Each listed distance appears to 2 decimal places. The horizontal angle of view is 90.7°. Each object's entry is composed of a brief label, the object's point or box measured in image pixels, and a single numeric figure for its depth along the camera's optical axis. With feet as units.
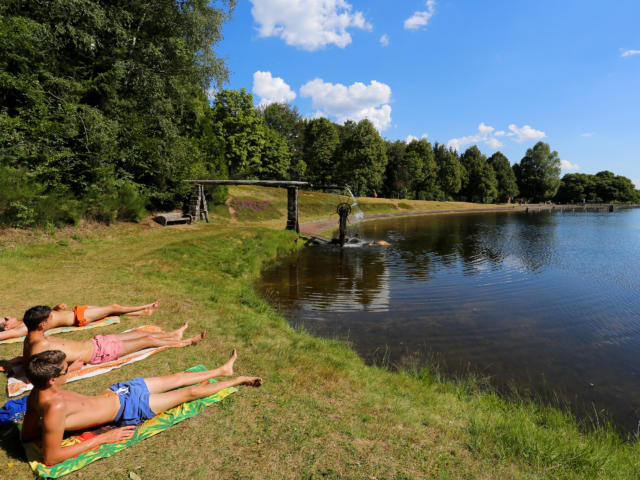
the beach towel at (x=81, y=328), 20.77
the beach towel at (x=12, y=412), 13.28
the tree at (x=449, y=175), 275.18
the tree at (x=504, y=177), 305.53
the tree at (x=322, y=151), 236.43
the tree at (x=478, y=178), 289.94
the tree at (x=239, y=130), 172.86
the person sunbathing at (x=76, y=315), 21.03
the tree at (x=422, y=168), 261.85
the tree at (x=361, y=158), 223.30
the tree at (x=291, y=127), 244.83
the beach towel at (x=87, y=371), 15.61
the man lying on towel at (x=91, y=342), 15.62
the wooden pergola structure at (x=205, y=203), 82.33
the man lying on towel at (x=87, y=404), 11.38
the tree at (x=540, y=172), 312.50
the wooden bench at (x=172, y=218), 74.33
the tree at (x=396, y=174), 263.70
